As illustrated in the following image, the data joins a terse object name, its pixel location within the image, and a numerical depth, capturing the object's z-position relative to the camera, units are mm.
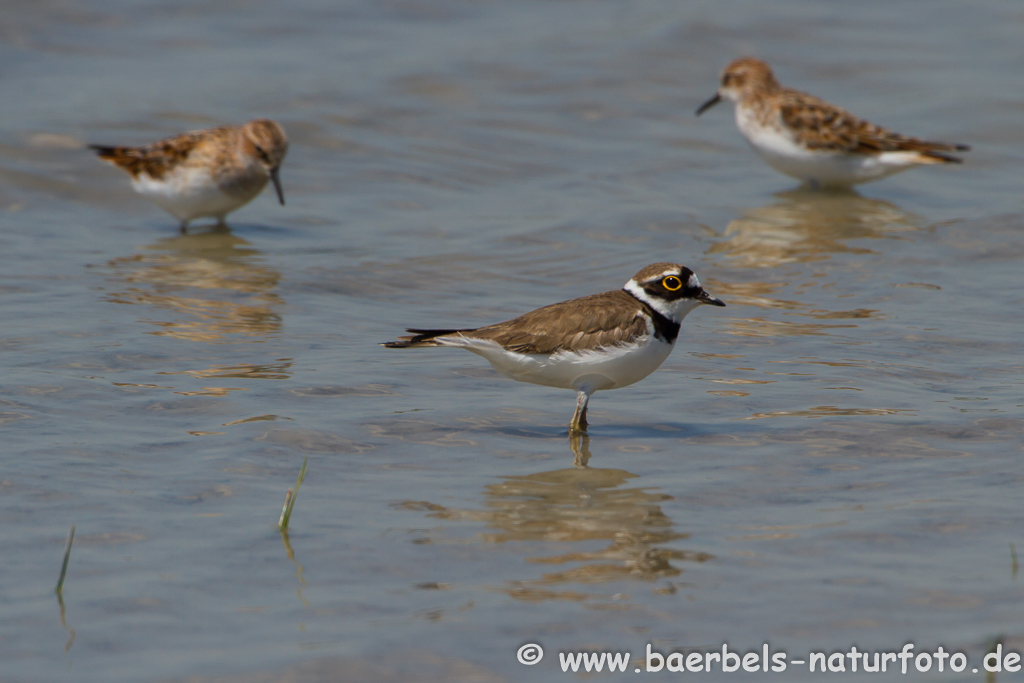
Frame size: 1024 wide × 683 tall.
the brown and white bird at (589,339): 15680
